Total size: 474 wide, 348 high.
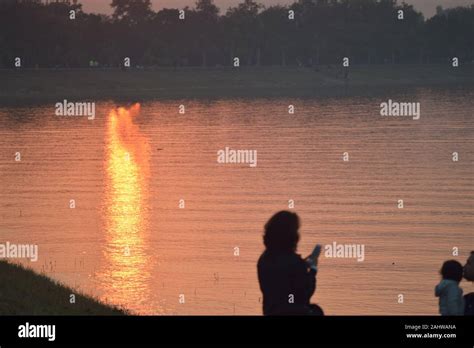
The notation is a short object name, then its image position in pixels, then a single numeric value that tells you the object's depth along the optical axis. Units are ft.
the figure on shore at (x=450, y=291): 39.32
